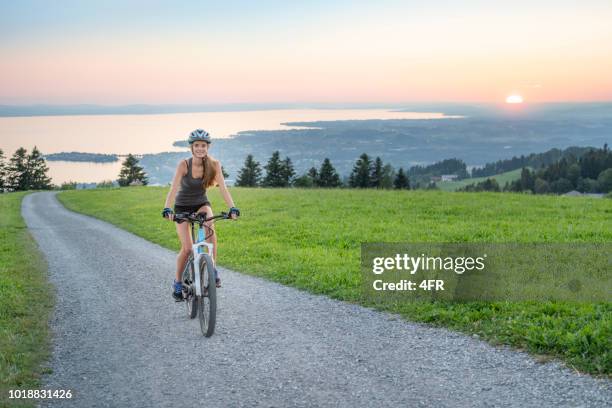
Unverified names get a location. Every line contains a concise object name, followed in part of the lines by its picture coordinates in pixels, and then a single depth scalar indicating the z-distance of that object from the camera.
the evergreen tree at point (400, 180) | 84.53
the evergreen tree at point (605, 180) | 109.47
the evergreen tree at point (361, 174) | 83.00
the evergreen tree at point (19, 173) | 98.06
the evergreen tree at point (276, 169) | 86.44
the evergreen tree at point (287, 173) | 86.62
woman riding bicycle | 8.29
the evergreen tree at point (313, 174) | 85.50
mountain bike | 7.99
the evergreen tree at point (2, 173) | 97.44
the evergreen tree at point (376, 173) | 83.44
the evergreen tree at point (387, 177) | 83.56
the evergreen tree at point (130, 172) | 98.00
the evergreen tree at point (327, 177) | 83.62
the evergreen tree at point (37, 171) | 98.88
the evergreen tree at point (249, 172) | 92.38
